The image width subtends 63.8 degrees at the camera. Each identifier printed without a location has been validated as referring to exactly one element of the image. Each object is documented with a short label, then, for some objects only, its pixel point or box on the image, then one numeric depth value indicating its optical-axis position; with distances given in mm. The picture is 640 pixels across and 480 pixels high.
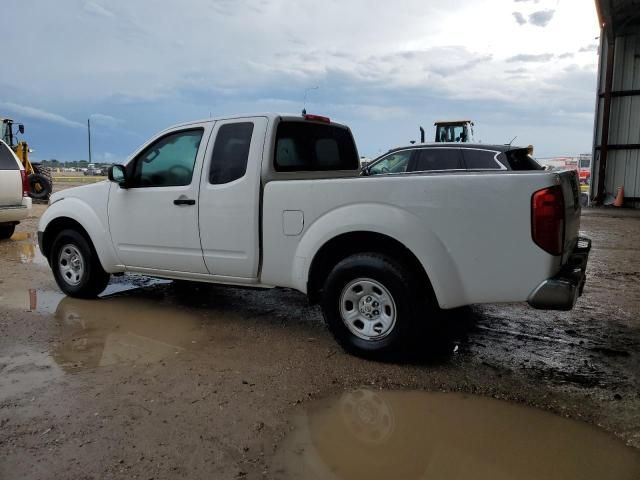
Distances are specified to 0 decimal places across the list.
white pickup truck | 3346
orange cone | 17516
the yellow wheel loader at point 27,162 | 17672
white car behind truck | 9367
